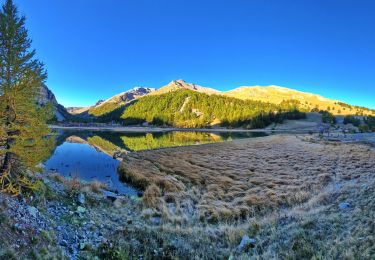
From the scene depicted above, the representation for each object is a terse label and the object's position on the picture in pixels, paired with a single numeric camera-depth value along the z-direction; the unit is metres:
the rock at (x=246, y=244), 10.16
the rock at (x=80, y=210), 12.86
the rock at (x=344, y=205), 12.29
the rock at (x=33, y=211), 10.25
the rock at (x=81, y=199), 14.34
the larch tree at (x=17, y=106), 11.20
